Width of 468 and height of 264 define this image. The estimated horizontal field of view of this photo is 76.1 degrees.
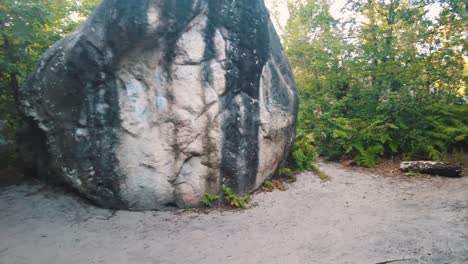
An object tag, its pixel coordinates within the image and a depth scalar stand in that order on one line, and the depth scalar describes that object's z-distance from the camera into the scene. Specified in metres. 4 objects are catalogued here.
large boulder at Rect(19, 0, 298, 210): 6.03
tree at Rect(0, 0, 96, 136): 6.88
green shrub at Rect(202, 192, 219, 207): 6.37
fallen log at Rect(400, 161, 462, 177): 7.28
